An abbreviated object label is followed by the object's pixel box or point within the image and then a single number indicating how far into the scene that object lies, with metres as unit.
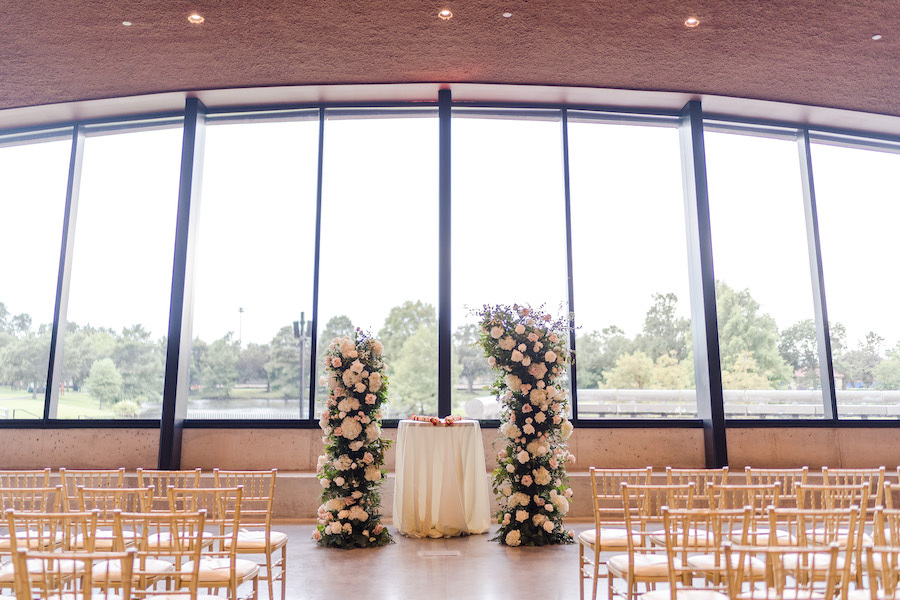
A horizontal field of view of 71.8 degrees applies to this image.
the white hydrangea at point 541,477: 5.20
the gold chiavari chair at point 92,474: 3.46
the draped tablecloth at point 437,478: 5.34
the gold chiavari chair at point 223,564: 2.71
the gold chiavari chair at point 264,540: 3.37
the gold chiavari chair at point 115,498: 2.99
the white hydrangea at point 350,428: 5.13
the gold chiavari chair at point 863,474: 3.42
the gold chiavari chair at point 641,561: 2.86
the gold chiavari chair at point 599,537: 3.39
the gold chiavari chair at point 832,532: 2.15
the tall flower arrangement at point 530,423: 5.21
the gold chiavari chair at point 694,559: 2.37
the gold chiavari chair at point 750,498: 2.76
